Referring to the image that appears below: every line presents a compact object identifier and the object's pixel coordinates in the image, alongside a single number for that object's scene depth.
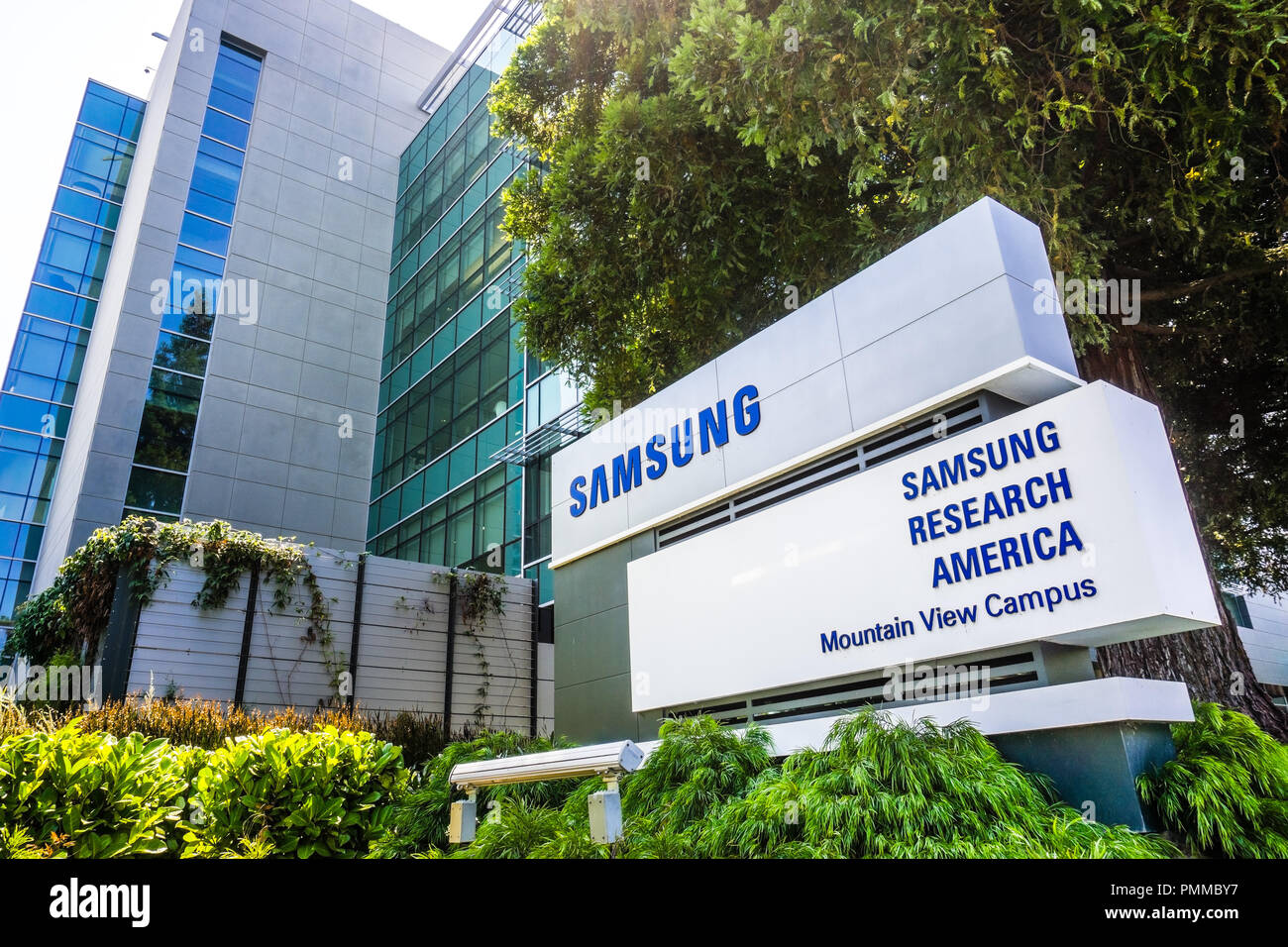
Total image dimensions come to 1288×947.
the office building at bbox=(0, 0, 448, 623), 22.81
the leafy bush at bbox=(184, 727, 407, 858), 4.81
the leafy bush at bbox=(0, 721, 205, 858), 3.71
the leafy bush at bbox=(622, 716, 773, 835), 5.77
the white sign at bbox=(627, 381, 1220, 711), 5.09
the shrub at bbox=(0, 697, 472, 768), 7.61
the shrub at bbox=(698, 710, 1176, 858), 4.29
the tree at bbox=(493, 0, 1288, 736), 7.72
